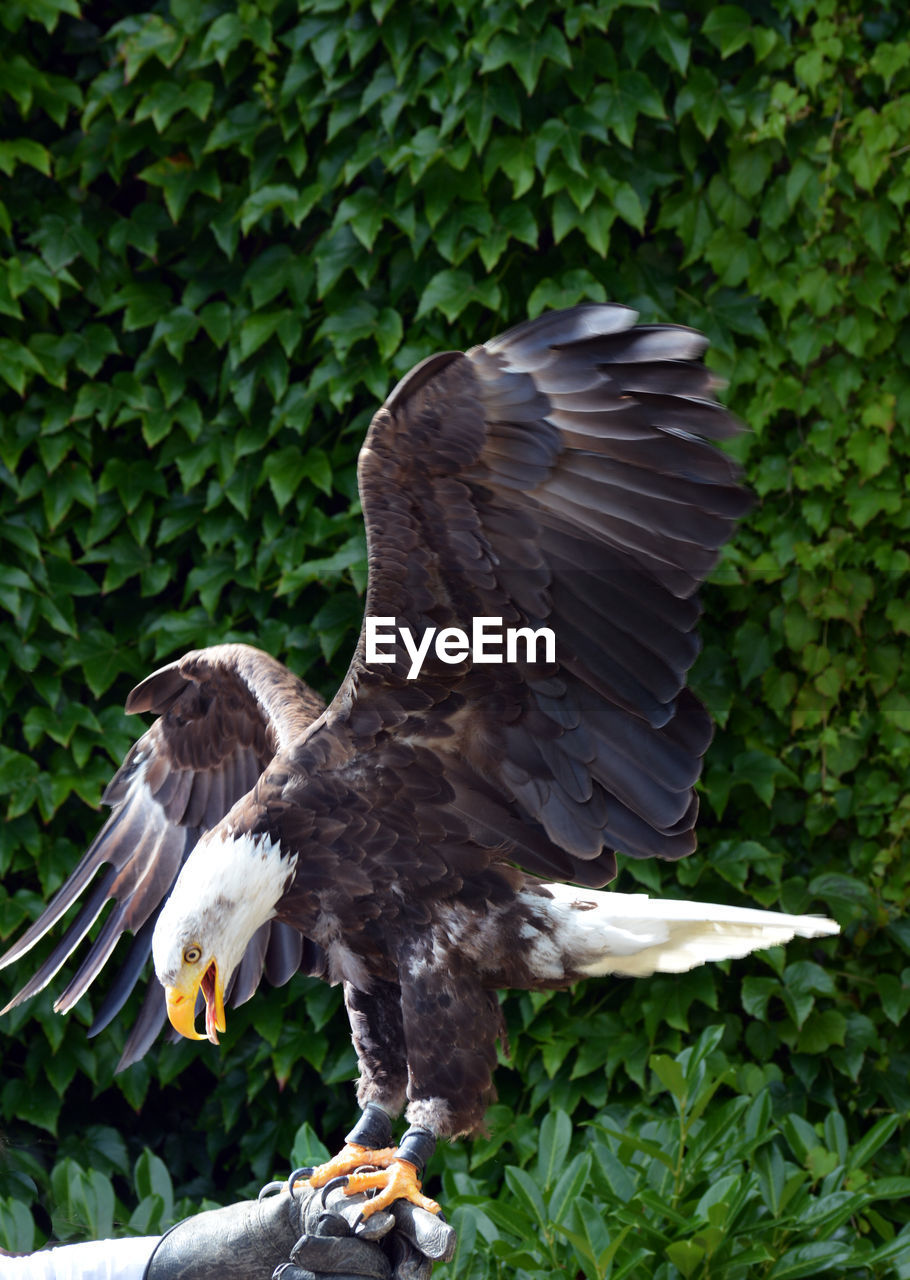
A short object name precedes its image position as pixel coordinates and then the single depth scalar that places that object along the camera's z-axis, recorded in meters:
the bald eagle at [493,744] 4.23
